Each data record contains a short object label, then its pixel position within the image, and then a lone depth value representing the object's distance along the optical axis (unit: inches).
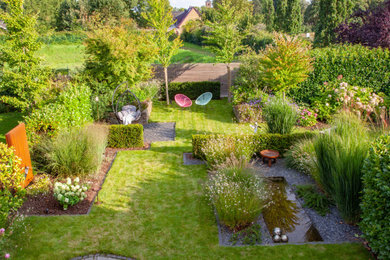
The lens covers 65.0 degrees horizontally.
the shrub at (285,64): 432.8
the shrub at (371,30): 591.5
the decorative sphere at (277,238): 215.0
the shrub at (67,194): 255.3
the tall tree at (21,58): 365.1
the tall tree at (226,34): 538.3
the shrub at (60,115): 334.6
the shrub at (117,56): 476.4
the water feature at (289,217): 223.6
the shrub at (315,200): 250.4
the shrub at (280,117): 364.8
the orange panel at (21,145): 268.4
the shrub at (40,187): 275.4
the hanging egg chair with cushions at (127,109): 449.1
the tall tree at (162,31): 517.3
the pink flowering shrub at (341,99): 455.6
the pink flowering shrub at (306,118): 458.9
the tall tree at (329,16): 838.5
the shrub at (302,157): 296.2
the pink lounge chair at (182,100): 533.4
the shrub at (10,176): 227.0
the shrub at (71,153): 298.2
